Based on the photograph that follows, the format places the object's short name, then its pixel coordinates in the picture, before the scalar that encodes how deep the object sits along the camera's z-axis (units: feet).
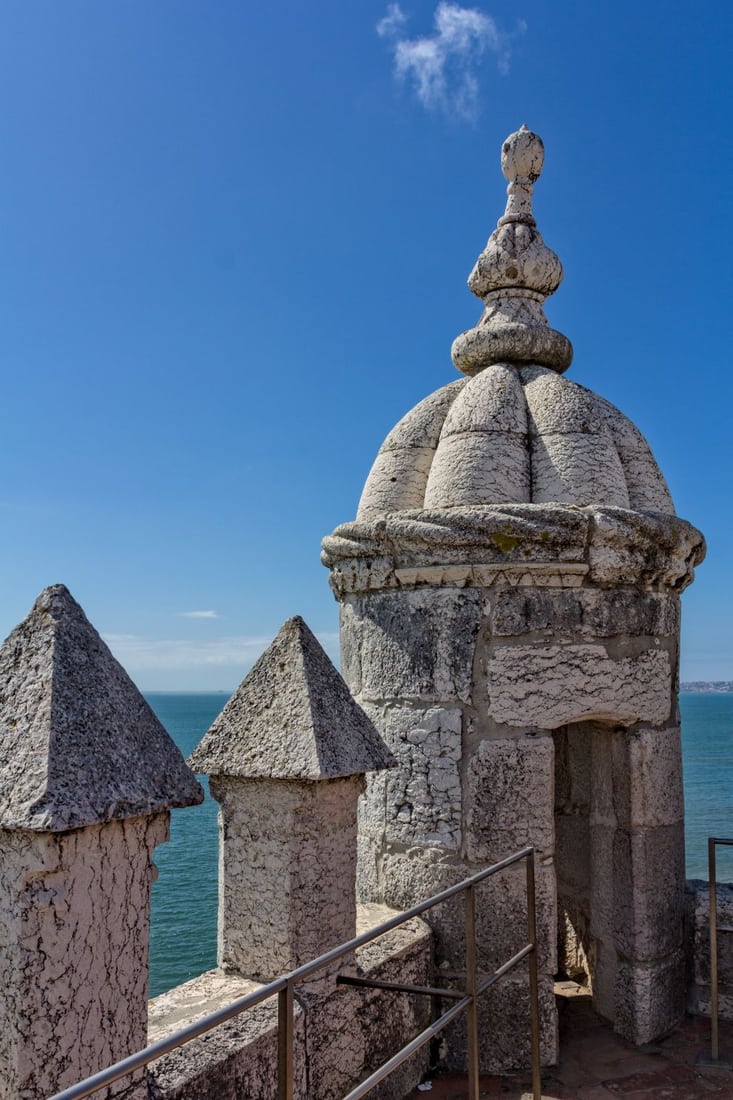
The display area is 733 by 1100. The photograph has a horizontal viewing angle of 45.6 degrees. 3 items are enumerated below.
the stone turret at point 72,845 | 7.44
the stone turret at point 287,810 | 11.53
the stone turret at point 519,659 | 15.26
